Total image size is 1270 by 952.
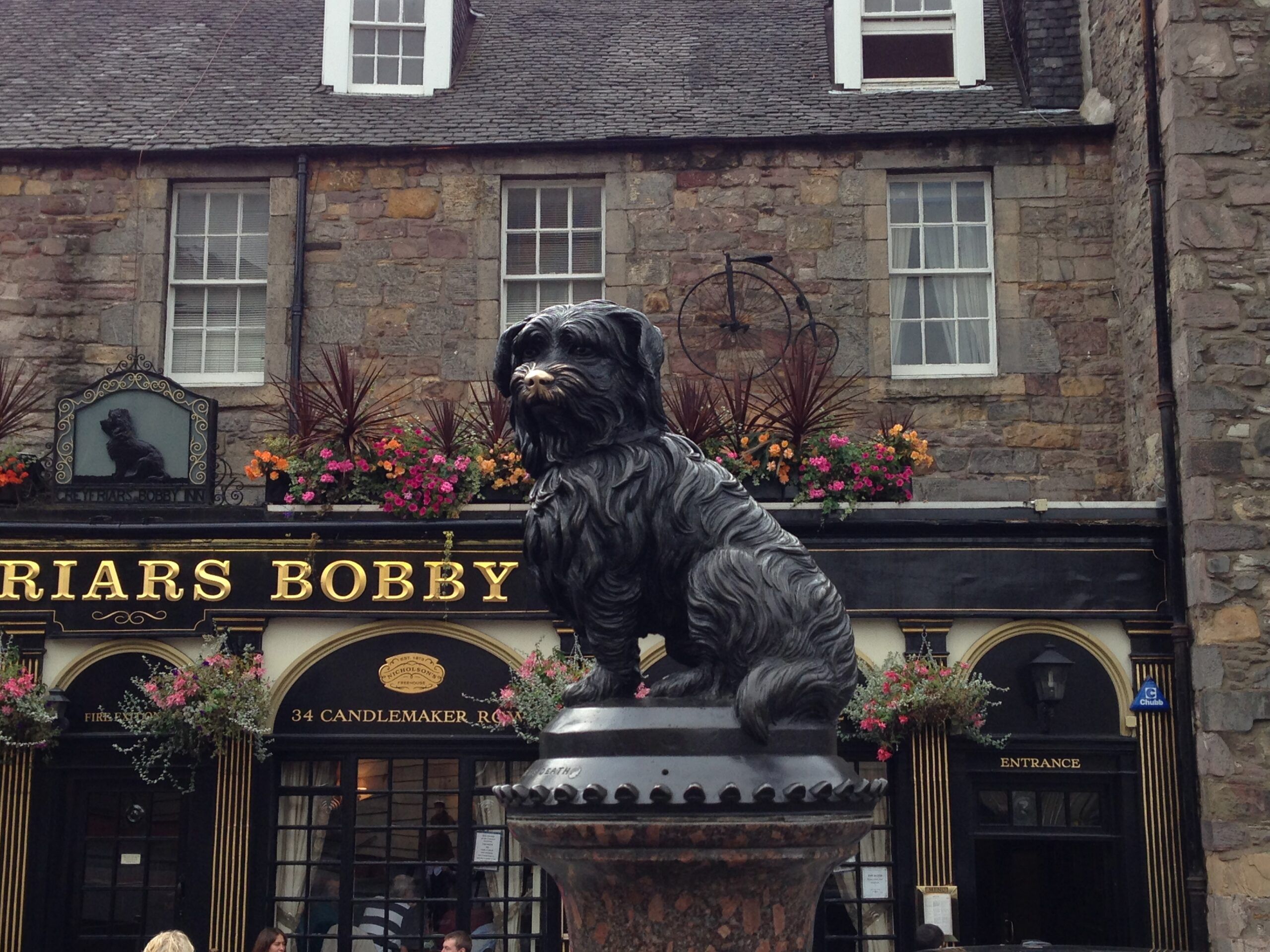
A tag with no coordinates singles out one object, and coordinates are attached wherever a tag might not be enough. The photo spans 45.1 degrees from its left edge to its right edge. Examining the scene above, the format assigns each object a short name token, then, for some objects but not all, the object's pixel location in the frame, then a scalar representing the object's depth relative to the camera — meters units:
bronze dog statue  3.98
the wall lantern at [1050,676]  11.16
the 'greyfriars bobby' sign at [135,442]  11.97
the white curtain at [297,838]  11.48
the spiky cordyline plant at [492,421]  11.57
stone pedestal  3.63
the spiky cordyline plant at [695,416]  11.47
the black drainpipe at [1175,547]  10.60
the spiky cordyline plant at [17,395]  12.10
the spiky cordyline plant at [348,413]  11.65
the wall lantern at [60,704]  11.46
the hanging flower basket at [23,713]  11.19
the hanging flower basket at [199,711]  11.11
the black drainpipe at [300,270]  12.79
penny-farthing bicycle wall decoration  12.66
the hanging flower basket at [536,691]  10.94
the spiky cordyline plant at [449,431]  11.61
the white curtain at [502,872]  11.34
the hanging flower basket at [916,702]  10.91
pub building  11.34
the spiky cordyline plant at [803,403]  11.52
